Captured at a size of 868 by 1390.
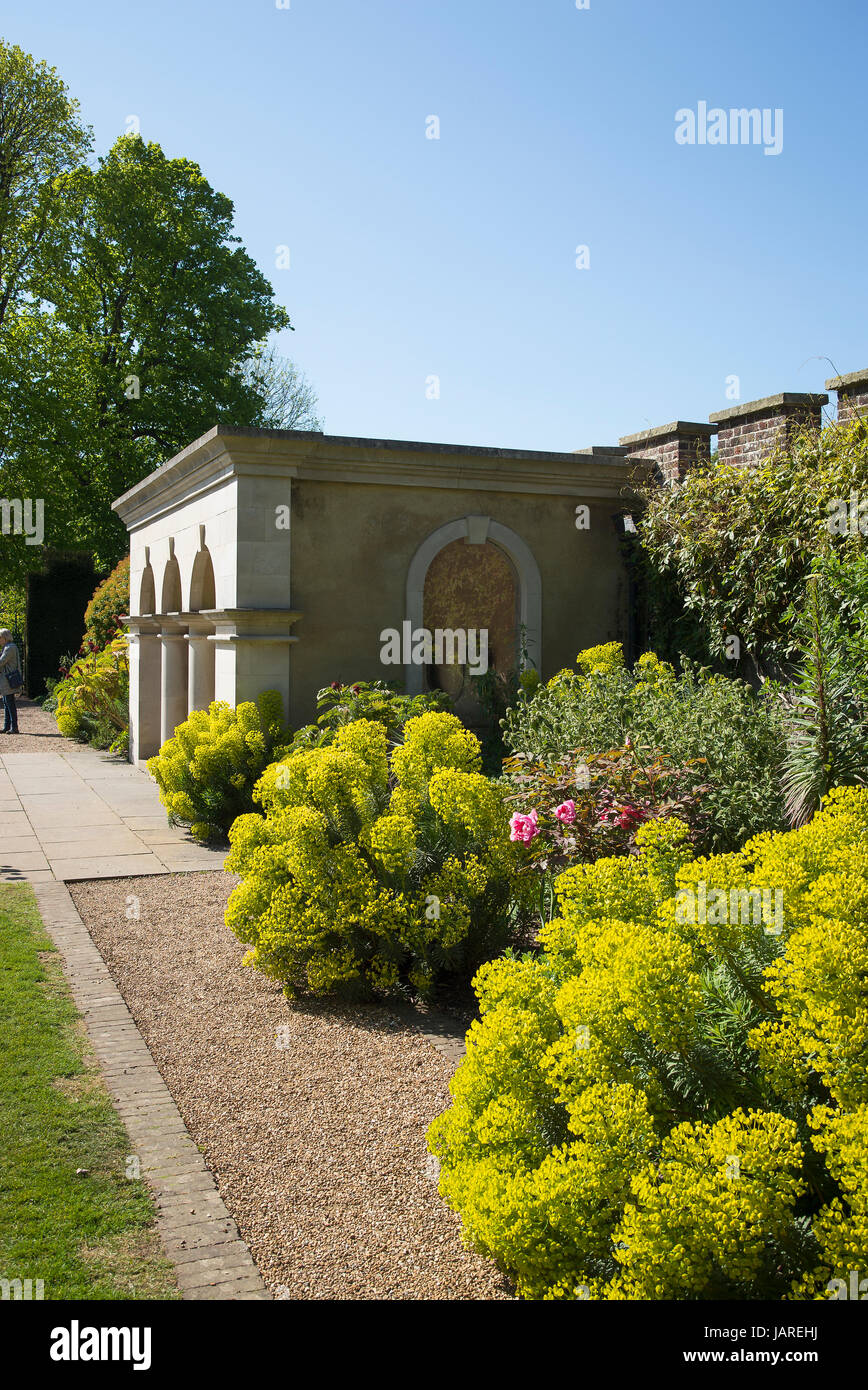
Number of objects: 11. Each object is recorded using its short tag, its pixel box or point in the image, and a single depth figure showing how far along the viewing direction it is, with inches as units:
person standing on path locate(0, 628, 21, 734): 736.3
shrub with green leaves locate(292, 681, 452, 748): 370.9
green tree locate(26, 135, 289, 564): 1010.1
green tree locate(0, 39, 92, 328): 1018.1
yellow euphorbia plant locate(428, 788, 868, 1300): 92.0
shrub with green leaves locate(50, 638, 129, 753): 678.5
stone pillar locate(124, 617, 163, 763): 607.5
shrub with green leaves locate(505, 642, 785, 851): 247.9
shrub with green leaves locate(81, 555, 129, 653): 768.9
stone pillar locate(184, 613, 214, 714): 498.0
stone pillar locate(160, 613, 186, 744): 563.2
